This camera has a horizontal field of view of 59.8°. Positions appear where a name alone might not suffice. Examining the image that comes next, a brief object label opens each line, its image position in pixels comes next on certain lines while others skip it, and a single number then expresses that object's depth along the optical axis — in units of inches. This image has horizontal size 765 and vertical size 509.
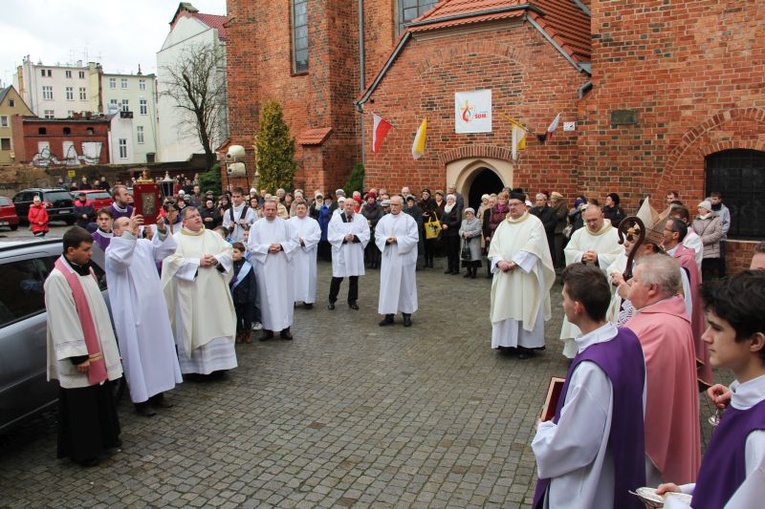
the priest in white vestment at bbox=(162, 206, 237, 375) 301.6
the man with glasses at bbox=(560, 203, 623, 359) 308.5
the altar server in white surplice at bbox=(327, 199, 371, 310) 459.8
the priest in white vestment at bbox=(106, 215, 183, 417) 254.7
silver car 221.5
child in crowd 373.4
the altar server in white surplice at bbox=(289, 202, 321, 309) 462.6
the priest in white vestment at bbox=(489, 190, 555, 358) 327.6
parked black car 1134.4
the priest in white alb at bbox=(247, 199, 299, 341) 375.6
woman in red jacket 892.0
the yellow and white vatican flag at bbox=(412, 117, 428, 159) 661.9
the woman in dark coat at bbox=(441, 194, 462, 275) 587.5
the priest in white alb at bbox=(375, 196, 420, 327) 402.3
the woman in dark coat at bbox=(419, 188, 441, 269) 617.6
